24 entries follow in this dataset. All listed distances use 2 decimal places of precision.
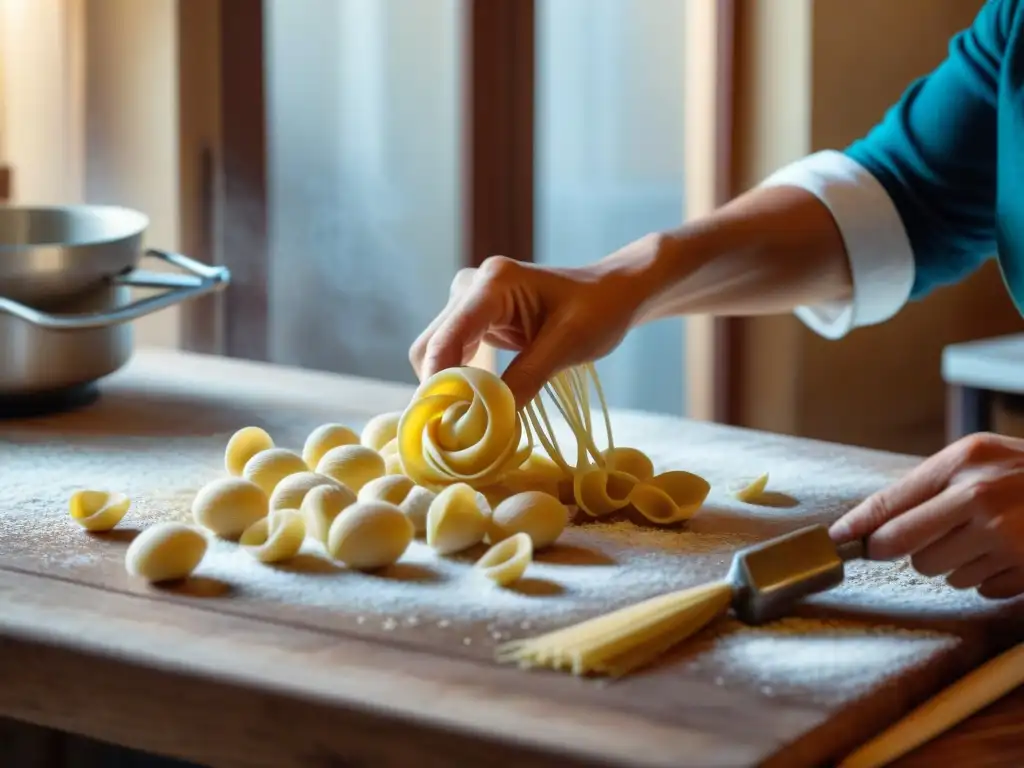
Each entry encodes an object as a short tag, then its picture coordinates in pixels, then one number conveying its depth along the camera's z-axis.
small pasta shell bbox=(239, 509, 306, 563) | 0.98
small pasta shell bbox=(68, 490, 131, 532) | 1.05
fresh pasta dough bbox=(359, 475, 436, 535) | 1.04
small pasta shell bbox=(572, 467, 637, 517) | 1.12
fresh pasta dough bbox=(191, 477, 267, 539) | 1.03
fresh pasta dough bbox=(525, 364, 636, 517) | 1.12
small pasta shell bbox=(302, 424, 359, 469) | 1.18
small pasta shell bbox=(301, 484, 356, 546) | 1.00
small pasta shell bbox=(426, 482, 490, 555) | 1.00
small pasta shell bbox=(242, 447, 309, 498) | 1.11
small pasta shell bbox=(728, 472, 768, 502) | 1.17
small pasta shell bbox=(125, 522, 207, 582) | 0.94
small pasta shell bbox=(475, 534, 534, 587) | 0.94
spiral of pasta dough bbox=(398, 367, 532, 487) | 1.06
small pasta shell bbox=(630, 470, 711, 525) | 1.10
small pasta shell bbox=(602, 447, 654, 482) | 1.17
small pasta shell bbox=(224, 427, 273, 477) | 1.20
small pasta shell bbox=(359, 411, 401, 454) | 1.21
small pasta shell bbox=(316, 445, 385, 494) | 1.11
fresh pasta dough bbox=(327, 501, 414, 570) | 0.96
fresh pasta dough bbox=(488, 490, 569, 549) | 1.02
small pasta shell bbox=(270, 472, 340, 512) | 1.04
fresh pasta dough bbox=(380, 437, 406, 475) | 1.15
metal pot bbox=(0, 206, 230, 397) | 1.37
